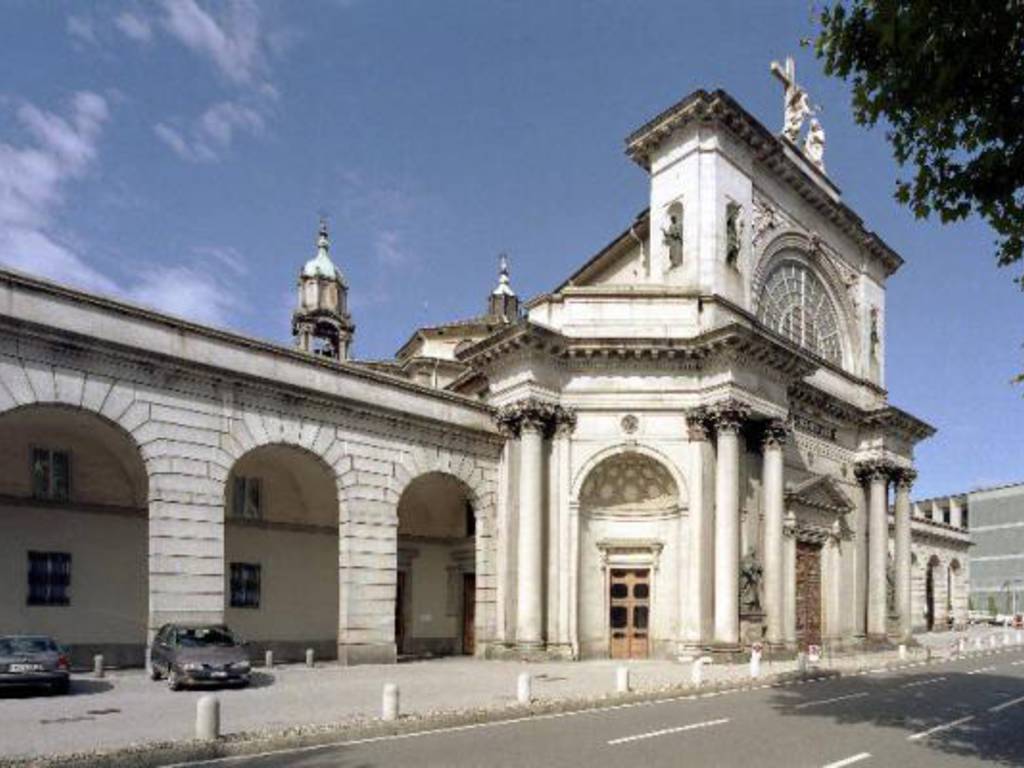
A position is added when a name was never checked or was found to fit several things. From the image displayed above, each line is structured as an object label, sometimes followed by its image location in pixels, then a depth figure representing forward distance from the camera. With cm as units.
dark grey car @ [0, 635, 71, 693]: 1791
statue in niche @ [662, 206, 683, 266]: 3300
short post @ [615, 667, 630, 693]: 1980
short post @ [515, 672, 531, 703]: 1733
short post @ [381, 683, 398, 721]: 1484
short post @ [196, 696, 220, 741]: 1265
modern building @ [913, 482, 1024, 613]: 9256
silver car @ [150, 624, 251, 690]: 1919
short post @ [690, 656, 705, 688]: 2168
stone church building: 2259
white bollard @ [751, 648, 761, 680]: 2428
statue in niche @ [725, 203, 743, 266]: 3309
